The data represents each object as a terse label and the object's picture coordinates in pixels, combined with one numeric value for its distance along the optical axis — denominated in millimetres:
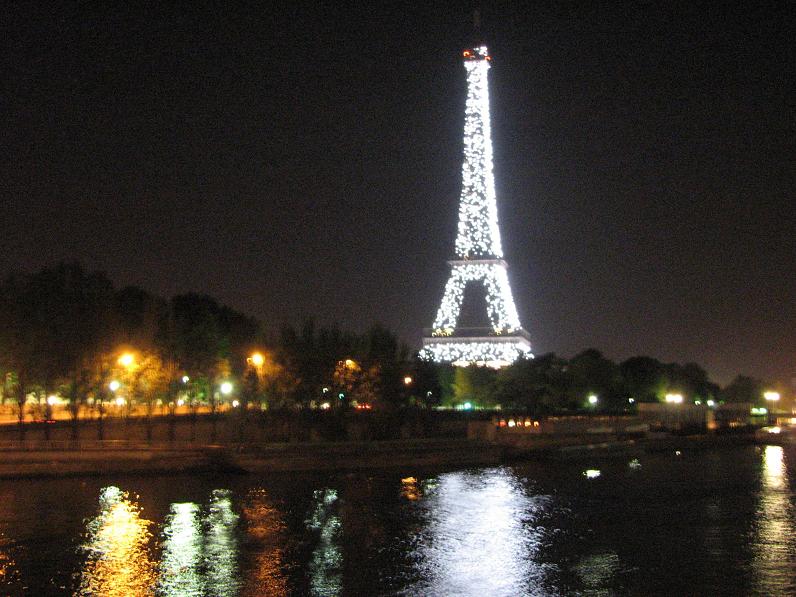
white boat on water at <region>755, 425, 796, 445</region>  72312
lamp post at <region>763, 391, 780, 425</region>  132875
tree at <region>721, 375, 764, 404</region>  130375
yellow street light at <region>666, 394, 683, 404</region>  104438
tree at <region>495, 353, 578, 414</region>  78812
